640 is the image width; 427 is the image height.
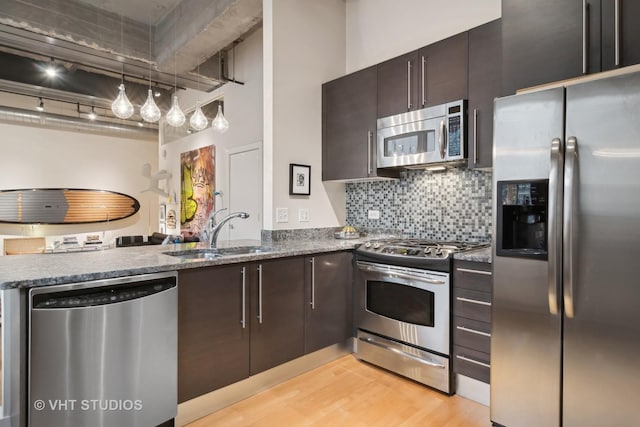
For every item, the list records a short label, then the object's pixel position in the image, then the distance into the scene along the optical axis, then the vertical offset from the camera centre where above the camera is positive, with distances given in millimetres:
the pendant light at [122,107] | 3021 +928
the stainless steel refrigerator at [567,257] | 1429 -208
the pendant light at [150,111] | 3119 +923
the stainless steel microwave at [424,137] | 2391 +564
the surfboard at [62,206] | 5895 +92
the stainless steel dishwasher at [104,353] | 1436 -651
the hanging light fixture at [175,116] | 3271 +914
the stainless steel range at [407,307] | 2219 -681
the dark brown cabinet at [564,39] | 1578 +869
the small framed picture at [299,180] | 3076 +290
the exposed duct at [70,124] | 5543 +1556
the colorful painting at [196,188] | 5523 +389
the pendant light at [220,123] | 3545 +913
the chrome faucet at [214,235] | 2446 -175
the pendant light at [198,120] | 3404 +919
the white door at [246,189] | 4488 +304
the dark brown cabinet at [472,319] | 2031 -661
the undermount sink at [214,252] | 2316 -293
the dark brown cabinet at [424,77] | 2417 +1027
